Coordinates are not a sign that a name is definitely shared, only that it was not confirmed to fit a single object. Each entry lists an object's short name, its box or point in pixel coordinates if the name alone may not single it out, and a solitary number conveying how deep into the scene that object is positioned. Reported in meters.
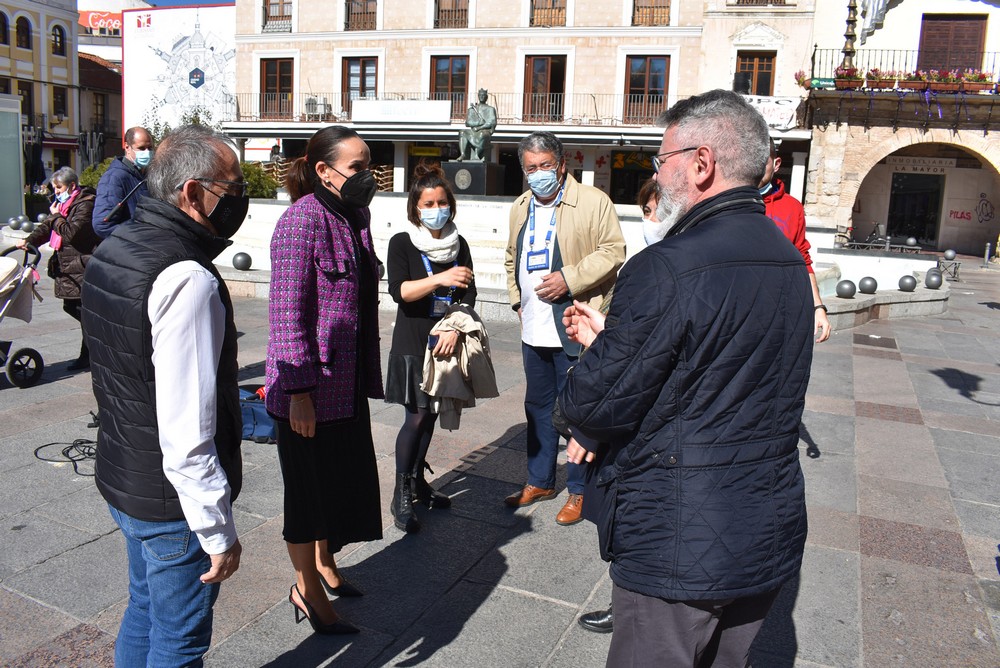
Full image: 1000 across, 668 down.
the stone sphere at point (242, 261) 12.29
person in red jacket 4.27
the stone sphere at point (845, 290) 11.27
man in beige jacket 4.04
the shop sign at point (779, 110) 27.58
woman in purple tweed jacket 2.88
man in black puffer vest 2.01
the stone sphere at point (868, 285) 12.03
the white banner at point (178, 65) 40.44
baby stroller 6.29
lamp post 25.62
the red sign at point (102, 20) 59.94
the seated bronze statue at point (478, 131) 16.28
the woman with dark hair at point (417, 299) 3.89
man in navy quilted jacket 1.84
